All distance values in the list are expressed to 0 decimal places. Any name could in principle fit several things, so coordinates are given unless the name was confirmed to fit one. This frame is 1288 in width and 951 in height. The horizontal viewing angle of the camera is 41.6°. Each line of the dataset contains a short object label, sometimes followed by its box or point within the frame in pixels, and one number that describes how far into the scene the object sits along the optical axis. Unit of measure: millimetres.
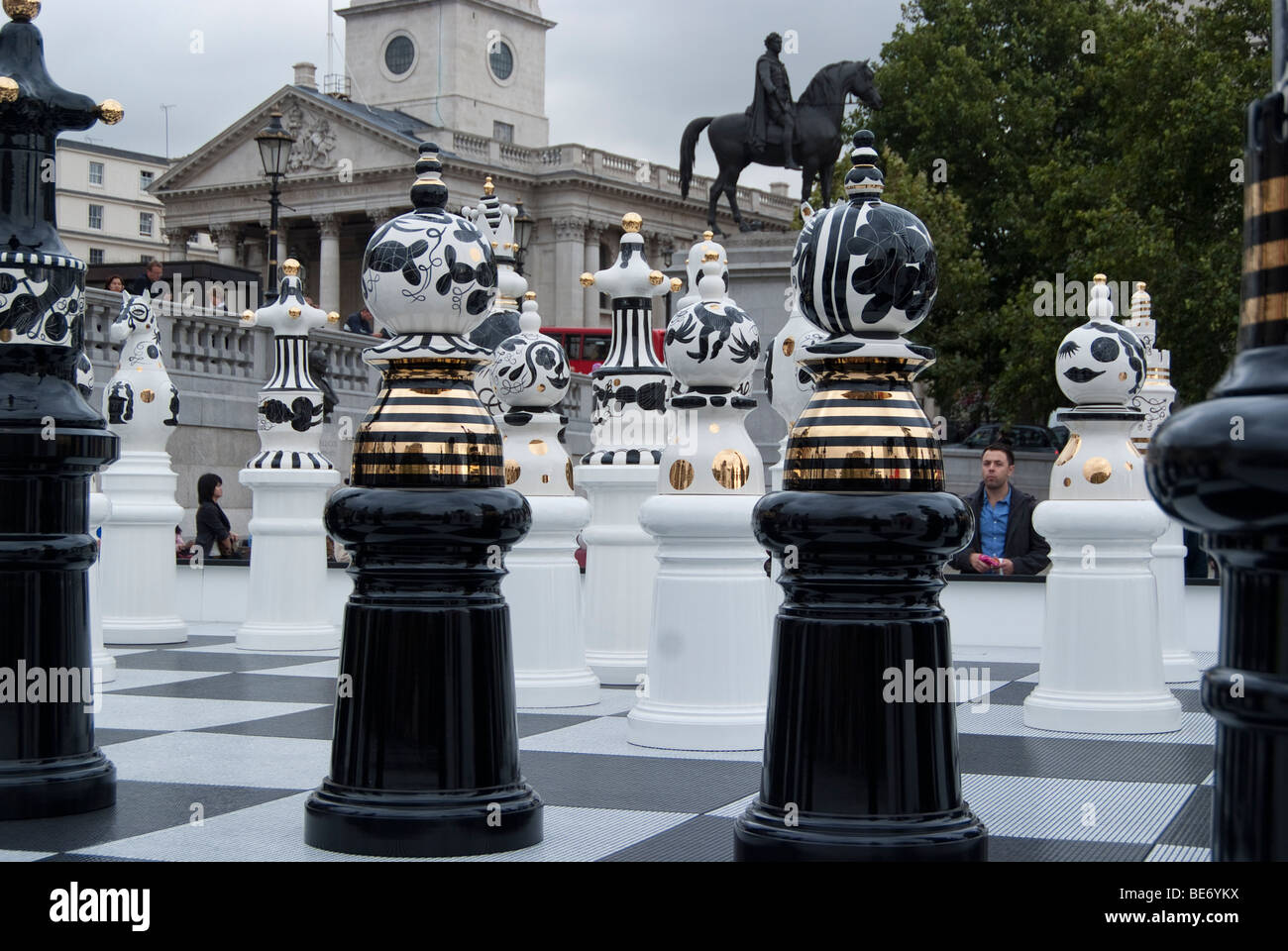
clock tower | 80750
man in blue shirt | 8938
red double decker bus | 40875
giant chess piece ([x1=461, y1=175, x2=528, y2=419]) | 8562
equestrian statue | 25078
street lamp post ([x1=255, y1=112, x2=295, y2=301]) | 19281
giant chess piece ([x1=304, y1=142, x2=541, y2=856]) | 4016
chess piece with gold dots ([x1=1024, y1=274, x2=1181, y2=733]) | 6359
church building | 68812
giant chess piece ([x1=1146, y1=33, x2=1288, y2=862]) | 1850
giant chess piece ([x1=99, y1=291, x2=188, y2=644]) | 9281
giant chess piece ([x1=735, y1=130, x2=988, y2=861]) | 3420
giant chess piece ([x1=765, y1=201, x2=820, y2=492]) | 7125
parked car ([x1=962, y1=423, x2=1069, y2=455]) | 33428
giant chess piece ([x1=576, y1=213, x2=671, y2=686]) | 7812
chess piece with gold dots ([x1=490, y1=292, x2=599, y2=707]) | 6988
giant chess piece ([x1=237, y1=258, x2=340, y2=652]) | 9281
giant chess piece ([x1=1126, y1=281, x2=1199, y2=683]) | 7977
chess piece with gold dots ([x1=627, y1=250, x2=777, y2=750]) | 5926
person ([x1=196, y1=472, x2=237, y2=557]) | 13102
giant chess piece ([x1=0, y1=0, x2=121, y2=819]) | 4516
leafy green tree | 28000
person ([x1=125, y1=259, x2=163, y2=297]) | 18283
